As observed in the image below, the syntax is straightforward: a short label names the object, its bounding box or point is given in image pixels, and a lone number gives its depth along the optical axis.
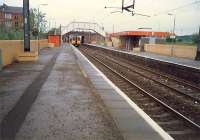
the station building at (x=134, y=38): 38.01
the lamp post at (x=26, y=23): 15.17
